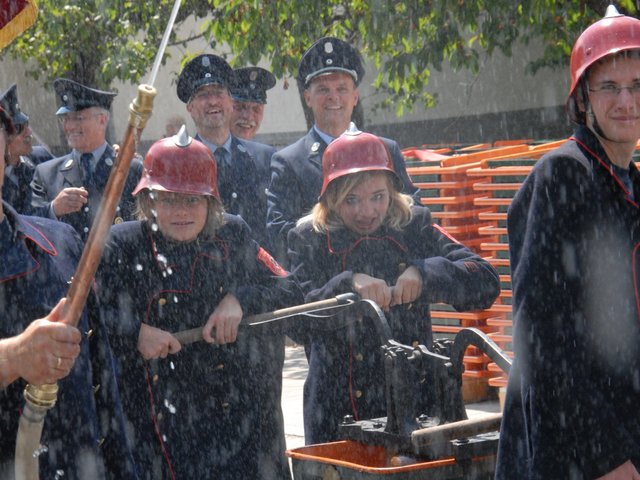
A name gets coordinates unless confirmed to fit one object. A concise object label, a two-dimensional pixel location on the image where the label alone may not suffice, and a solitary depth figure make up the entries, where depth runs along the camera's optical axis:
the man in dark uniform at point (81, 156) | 14.18
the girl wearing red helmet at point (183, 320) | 9.15
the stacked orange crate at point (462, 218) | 16.61
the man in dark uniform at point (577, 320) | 5.90
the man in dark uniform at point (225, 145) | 12.91
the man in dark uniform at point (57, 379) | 5.58
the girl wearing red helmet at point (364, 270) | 9.43
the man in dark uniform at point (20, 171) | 14.22
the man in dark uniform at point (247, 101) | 15.17
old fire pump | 7.27
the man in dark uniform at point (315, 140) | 11.29
